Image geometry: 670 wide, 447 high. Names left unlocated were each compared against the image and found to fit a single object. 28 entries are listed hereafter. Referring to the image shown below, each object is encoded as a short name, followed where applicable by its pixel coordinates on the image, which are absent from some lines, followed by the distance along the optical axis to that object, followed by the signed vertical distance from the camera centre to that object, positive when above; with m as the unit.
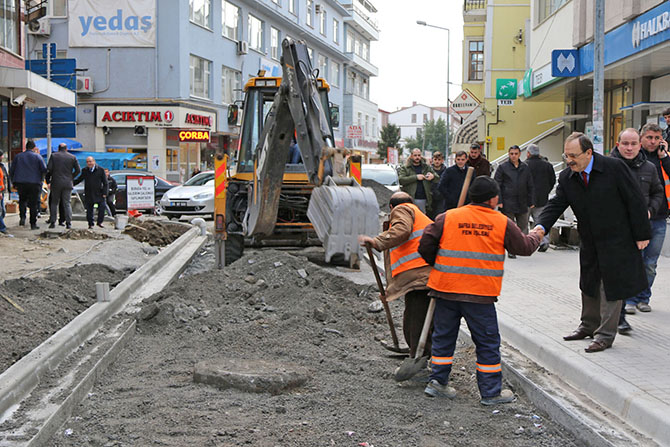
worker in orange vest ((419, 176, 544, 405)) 5.47 -0.69
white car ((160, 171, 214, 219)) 23.02 -0.91
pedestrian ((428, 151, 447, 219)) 13.59 -0.26
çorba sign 37.12 +1.76
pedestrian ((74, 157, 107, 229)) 19.16 -0.36
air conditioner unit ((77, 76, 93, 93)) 35.00 +3.94
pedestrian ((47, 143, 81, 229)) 17.98 -0.21
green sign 31.38 +3.54
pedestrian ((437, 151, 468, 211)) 12.26 -0.10
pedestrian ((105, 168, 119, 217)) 21.84 -0.67
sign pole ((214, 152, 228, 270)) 12.09 -0.49
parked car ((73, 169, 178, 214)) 25.12 -0.60
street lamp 50.09 +9.97
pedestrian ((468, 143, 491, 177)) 12.20 +0.23
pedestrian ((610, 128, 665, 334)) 7.54 +0.09
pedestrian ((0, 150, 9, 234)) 16.05 -0.48
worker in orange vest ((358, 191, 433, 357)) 5.95 -0.69
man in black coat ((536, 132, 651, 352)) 6.33 -0.39
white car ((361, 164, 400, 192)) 29.64 -0.04
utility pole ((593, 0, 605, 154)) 14.83 +1.95
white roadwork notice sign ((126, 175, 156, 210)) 22.81 -0.62
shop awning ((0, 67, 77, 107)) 19.48 +2.19
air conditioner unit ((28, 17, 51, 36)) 36.00 +6.67
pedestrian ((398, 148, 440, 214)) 13.62 -0.08
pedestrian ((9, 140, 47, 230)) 17.28 -0.12
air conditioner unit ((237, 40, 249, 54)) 41.88 +6.87
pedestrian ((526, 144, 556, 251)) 13.60 +0.01
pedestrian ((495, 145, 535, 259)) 13.06 -0.23
